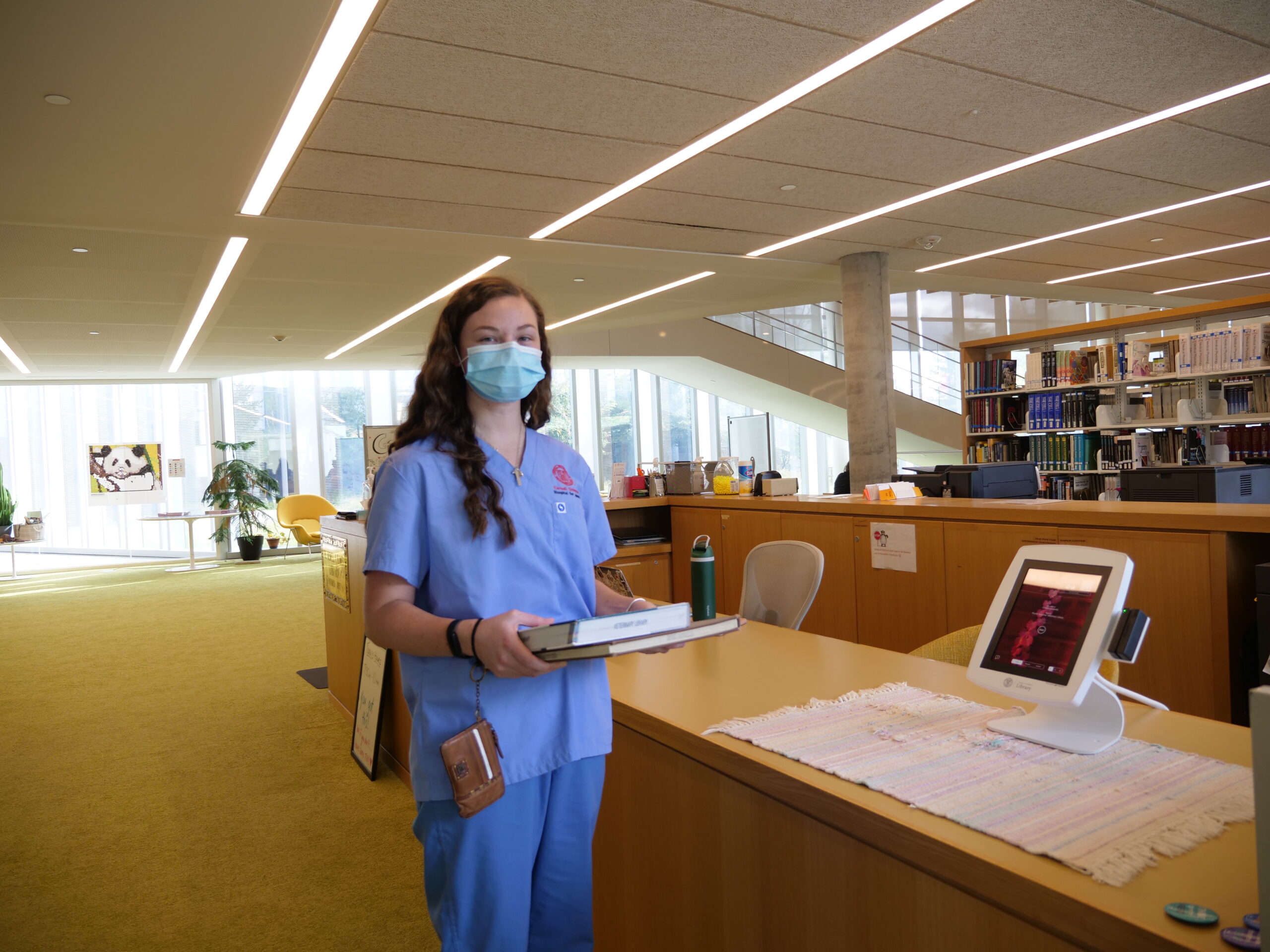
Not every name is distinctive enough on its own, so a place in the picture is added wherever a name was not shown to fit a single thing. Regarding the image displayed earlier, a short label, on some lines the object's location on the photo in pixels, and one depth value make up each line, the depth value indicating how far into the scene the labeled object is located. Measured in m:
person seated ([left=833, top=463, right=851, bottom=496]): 8.50
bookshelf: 6.57
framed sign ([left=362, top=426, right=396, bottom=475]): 4.63
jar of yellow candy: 6.01
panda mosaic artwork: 12.79
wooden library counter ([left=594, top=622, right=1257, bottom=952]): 0.99
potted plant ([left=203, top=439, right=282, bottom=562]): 12.49
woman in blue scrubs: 1.34
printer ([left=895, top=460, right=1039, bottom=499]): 4.84
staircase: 11.92
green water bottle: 2.76
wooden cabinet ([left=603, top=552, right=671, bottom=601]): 6.06
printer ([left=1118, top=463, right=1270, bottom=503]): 3.76
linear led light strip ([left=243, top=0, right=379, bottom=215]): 3.13
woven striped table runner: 1.09
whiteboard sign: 3.79
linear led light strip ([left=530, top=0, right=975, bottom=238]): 3.37
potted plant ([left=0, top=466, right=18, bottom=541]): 12.24
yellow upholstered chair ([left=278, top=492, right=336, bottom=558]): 12.05
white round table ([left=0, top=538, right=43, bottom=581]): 11.77
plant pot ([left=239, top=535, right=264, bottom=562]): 12.68
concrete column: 7.37
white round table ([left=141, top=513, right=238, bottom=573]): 11.64
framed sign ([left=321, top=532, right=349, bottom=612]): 4.41
